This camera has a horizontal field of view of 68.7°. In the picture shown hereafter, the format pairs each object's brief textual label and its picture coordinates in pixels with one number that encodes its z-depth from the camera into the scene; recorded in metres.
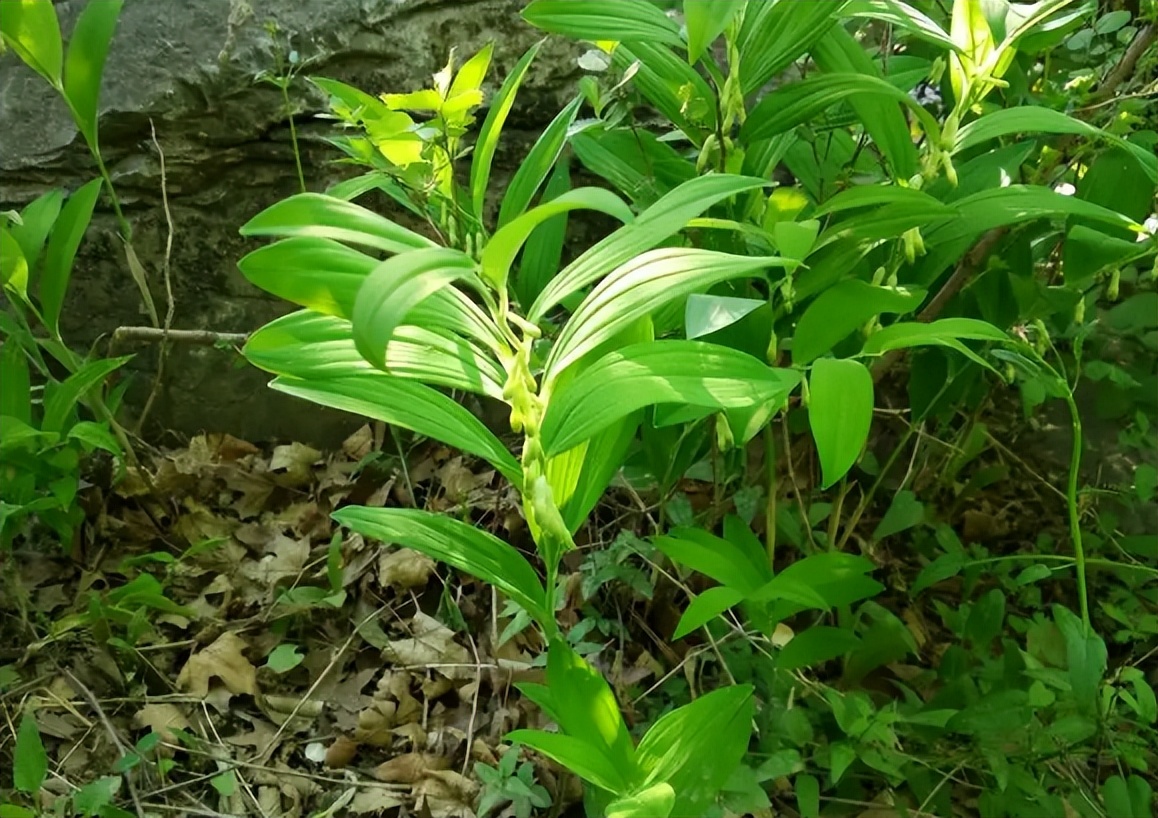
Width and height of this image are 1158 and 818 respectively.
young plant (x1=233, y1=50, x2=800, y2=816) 0.49
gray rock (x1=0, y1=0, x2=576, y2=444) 1.24
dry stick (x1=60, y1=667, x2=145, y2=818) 0.93
